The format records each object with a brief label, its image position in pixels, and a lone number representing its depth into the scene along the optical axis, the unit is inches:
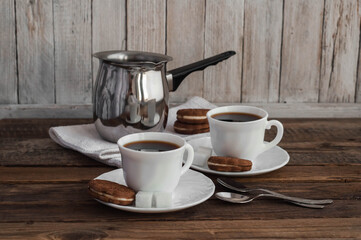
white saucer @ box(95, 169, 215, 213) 40.9
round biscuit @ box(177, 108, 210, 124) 51.4
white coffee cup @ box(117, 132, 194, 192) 41.6
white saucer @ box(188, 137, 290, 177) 45.4
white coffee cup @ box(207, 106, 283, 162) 46.0
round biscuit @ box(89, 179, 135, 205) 41.0
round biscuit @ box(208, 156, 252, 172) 45.2
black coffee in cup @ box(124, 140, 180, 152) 43.2
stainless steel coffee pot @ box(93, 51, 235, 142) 48.7
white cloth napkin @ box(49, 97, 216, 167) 46.9
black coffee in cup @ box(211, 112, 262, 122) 47.7
